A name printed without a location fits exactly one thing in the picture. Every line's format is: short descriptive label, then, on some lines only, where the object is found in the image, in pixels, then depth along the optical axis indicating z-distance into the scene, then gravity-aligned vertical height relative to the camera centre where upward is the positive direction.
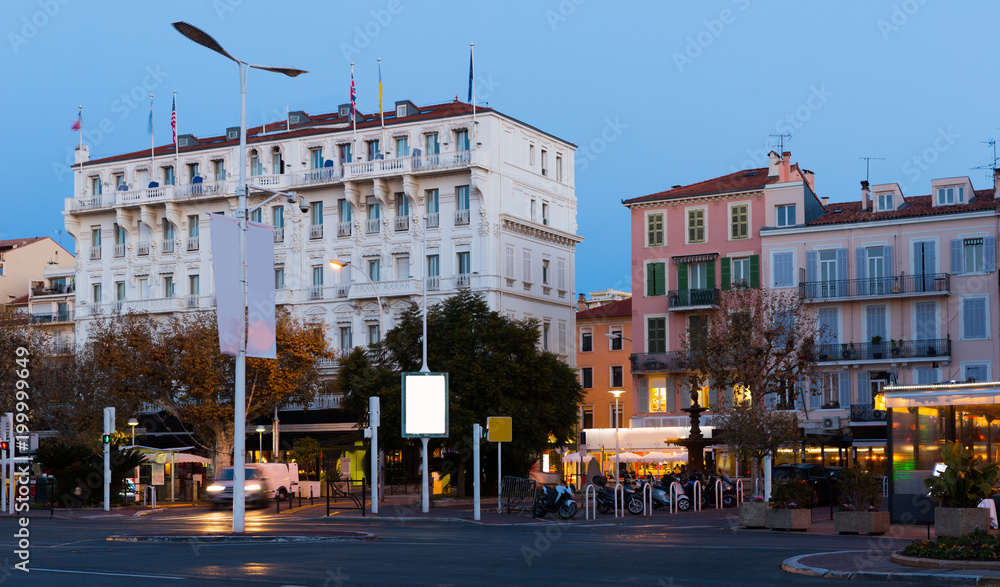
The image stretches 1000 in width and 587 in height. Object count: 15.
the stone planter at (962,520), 22.31 -2.59
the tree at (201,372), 59.00 +0.27
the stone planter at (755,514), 29.59 -3.23
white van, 45.22 -3.81
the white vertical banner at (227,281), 26.00 +1.94
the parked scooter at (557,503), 36.62 -3.63
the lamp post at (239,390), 26.27 -0.25
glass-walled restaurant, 27.69 -1.42
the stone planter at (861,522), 26.61 -3.12
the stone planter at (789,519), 28.81 -3.28
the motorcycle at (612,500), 39.34 -3.85
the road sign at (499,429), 36.69 -1.52
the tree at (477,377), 49.06 -0.05
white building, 71.88 +9.40
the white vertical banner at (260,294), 26.39 +1.71
